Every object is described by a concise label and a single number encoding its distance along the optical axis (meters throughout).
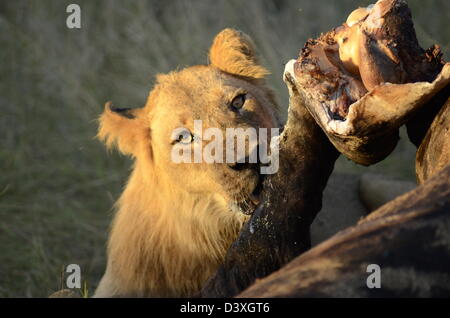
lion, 6.76
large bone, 4.35
